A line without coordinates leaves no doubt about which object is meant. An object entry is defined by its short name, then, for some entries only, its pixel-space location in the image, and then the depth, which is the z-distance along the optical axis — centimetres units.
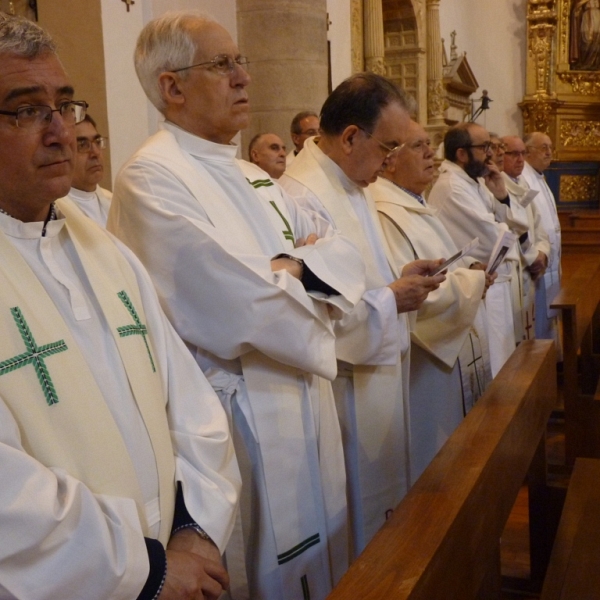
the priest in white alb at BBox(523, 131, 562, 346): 639
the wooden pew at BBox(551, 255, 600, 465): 414
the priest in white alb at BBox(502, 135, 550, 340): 578
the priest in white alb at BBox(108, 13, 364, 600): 212
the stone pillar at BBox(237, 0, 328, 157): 622
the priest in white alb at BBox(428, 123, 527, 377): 491
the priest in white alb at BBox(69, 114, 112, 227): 395
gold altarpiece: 1420
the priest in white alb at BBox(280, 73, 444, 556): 282
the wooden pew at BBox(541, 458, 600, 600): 200
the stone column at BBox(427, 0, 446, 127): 1208
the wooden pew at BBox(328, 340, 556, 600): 147
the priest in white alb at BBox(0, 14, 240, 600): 136
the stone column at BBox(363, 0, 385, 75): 988
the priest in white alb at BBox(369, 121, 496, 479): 338
